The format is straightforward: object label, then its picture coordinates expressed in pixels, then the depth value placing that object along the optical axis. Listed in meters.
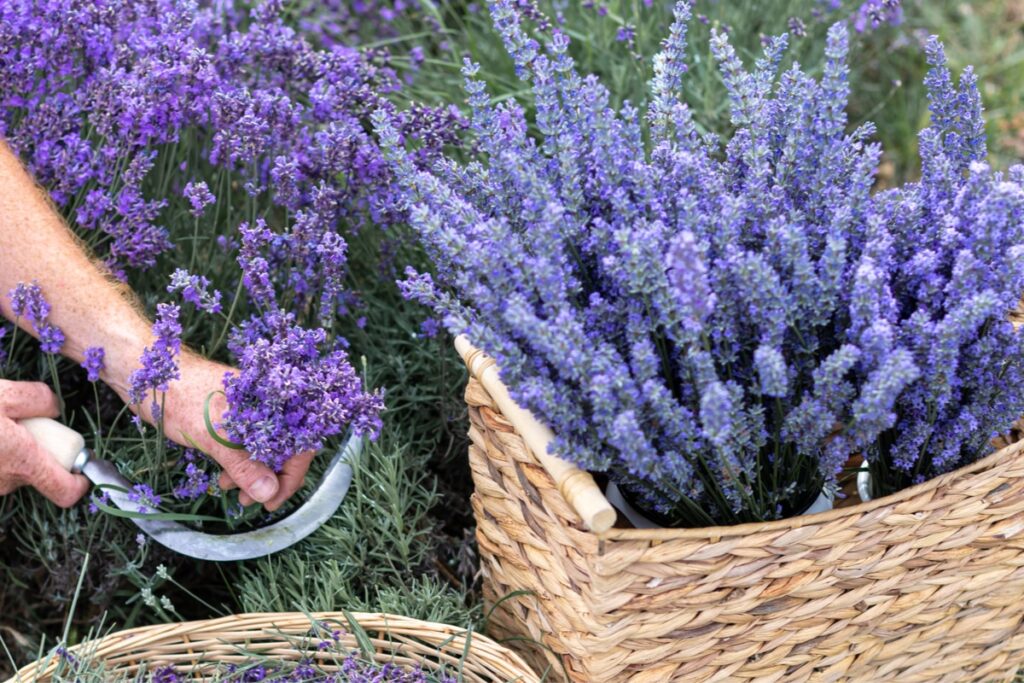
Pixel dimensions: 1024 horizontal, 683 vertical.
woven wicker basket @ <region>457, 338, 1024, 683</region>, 1.78
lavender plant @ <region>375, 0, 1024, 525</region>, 1.74
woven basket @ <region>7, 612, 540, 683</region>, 1.92
